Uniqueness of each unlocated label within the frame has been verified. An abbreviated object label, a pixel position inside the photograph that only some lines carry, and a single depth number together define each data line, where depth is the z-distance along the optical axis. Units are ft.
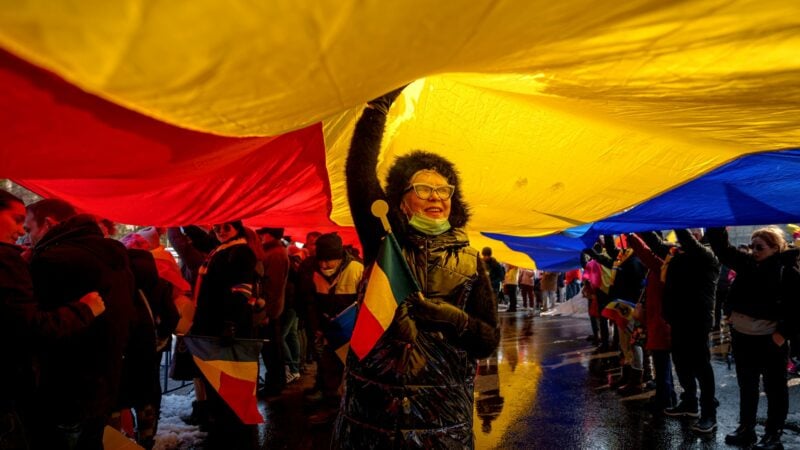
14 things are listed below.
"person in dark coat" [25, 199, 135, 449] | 8.00
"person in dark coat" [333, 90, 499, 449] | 6.03
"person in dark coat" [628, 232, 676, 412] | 16.97
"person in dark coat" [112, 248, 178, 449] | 10.64
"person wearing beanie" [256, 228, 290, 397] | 18.52
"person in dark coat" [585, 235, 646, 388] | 20.72
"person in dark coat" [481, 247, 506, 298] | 29.17
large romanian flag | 3.27
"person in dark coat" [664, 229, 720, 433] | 15.08
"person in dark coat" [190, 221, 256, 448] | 13.14
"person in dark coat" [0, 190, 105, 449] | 6.72
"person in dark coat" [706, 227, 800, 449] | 13.10
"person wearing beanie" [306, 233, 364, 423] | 15.75
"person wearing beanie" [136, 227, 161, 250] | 14.33
